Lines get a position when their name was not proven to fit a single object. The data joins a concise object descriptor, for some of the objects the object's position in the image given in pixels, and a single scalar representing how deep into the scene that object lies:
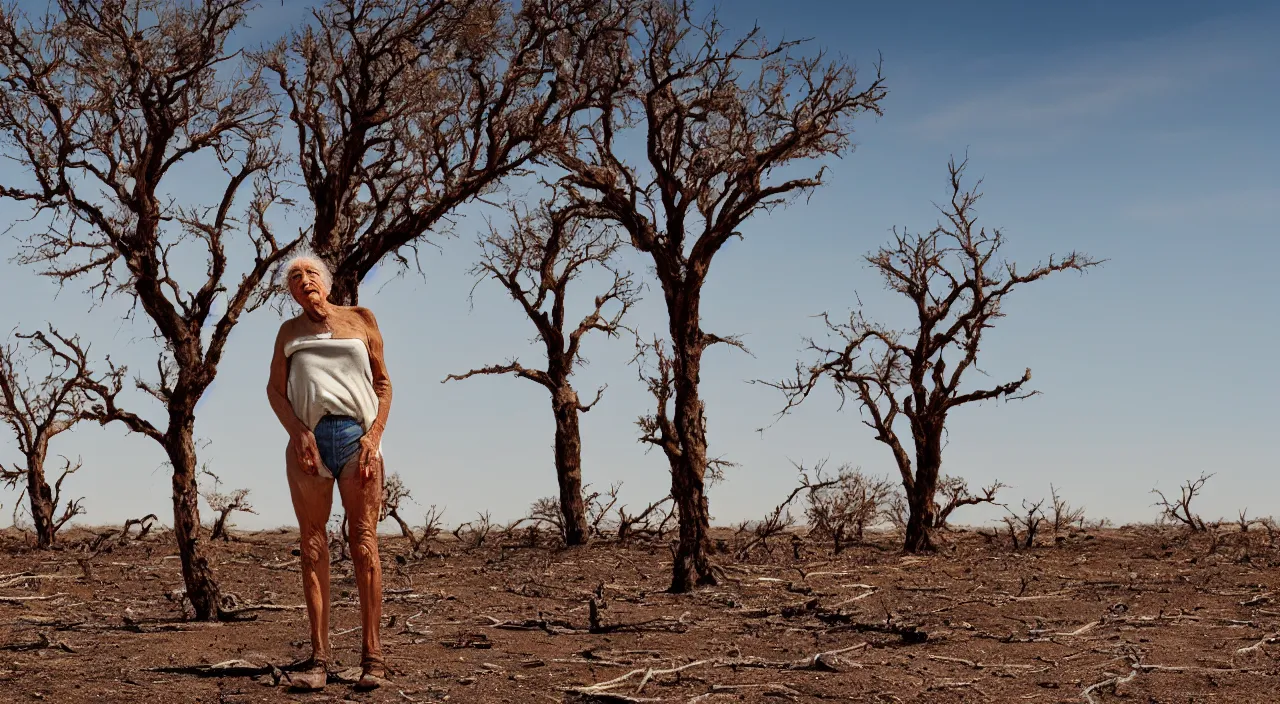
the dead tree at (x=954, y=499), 21.38
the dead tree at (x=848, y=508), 22.39
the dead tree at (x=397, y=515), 21.98
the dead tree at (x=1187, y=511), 23.02
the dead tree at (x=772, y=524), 18.75
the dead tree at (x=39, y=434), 21.42
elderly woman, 8.45
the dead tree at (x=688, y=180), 14.30
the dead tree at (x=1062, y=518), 23.52
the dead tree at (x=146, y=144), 11.86
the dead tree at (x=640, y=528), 22.58
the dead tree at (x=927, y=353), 20.73
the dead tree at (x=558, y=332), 22.64
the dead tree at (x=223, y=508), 22.05
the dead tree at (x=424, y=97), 12.16
